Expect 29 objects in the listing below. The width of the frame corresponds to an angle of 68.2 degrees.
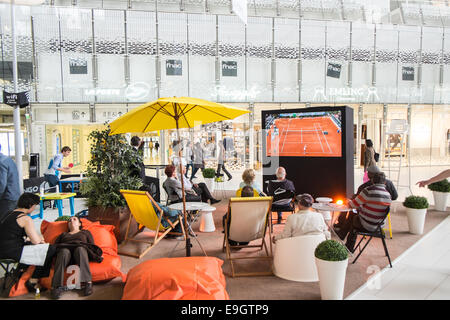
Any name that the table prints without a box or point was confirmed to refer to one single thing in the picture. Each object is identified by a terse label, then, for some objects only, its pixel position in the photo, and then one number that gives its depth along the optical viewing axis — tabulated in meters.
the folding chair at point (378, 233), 4.33
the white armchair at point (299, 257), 3.78
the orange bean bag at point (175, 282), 2.95
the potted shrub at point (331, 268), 3.28
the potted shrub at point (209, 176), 9.93
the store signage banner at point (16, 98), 5.63
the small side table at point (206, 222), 6.06
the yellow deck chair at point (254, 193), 5.54
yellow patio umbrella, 4.10
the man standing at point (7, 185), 4.27
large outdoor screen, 7.86
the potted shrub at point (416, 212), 5.71
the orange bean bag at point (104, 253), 3.65
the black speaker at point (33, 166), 11.05
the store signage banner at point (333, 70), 16.38
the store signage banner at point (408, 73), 17.50
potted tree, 5.37
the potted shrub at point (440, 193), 7.53
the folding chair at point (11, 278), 3.54
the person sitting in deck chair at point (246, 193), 5.02
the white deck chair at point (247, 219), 4.27
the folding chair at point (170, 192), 5.90
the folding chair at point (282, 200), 5.86
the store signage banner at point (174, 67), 15.30
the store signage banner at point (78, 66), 14.61
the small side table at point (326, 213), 5.72
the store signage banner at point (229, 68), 15.67
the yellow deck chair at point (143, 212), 4.64
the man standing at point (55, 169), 7.97
